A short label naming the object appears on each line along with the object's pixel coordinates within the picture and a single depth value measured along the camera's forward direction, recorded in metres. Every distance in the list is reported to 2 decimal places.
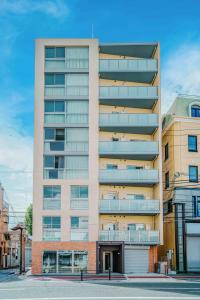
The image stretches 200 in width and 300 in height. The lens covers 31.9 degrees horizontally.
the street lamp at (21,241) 34.78
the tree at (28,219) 55.15
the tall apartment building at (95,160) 32.52
